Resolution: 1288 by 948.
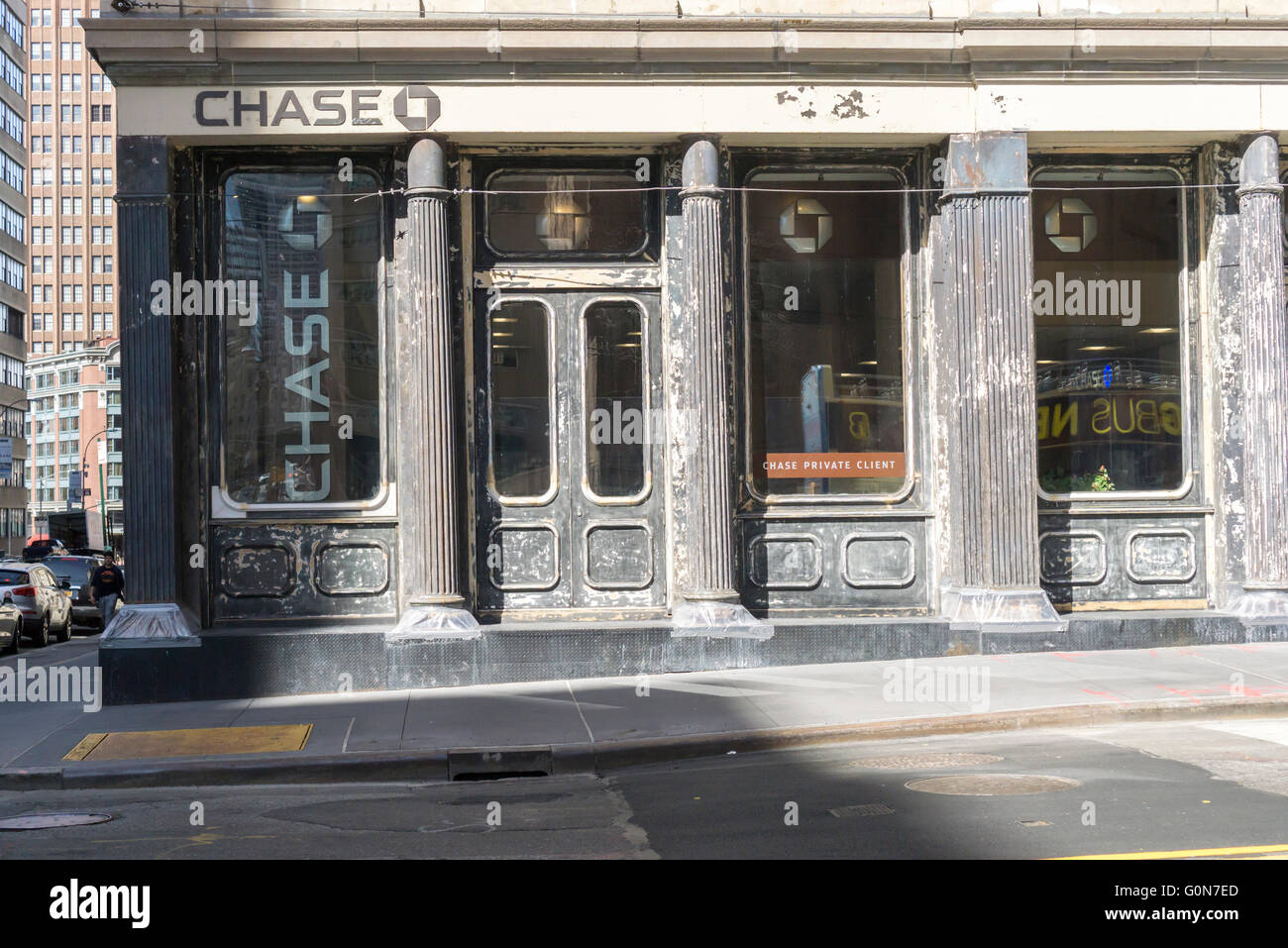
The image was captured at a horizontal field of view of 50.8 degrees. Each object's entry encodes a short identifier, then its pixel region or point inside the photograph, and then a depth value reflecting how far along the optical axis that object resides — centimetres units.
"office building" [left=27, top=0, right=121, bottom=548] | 13238
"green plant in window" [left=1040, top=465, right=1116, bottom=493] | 1430
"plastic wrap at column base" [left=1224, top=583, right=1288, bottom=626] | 1378
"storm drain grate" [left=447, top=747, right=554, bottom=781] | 997
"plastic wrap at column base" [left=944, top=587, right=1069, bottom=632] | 1355
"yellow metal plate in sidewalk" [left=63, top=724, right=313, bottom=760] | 1034
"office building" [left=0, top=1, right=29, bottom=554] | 7394
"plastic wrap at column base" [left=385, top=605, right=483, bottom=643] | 1308
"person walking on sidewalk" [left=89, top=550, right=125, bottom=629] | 2338
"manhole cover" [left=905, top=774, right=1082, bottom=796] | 795
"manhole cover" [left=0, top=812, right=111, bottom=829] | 816
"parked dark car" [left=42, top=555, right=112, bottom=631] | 3325
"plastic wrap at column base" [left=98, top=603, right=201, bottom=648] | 1289
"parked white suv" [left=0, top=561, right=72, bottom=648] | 2612
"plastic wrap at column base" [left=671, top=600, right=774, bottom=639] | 1340
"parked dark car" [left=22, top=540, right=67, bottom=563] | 5383
